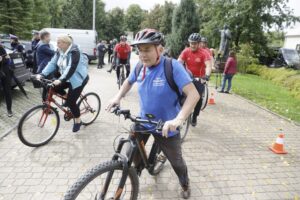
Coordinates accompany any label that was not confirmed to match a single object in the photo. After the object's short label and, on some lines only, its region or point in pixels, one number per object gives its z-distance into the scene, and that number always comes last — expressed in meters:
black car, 8.37
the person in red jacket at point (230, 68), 11.27
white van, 19.79
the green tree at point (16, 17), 28.92
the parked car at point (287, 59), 22.90
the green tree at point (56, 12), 53.84
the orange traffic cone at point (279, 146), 5.41
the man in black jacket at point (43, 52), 6.88
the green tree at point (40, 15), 37.46
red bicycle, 4.82
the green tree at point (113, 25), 59.31
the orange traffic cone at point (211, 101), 9.30
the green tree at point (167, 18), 55.31
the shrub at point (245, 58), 21.52
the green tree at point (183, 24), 25.16
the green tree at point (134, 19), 79.94
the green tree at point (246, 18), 26.27
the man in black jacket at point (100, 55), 18.61
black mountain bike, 2.59
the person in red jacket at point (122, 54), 10.44
